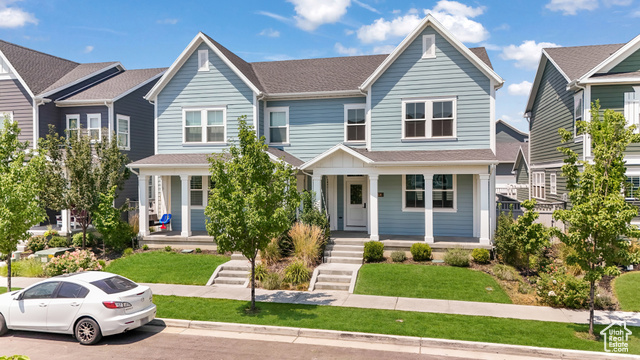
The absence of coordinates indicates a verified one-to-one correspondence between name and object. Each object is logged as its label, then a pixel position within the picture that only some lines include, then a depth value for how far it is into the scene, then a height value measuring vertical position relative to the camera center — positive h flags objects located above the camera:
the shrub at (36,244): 20.00 -2.64
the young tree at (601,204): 9.45 -0.43
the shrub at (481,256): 15.59 -2.52
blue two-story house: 17.73 +2.42
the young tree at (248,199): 11.40 -0.38
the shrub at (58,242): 20.09 -2.57
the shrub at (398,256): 16.25 -2.63
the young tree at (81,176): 18.72 +0.40
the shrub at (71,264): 16.00 -2.88
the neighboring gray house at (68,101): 23.39 +4.55
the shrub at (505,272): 14.38 -2.91
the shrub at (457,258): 15.55 -2.59
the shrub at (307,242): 15.94 -2.10
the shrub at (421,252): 16.17 -2.46
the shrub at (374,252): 16.30 -2.48
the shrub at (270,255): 16.08 -2.55
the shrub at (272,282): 14.27 -3.15
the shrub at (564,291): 12.12 -2.99
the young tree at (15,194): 12.27 -0.24
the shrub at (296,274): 14.63 -2.96
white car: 9.93 -2.80
